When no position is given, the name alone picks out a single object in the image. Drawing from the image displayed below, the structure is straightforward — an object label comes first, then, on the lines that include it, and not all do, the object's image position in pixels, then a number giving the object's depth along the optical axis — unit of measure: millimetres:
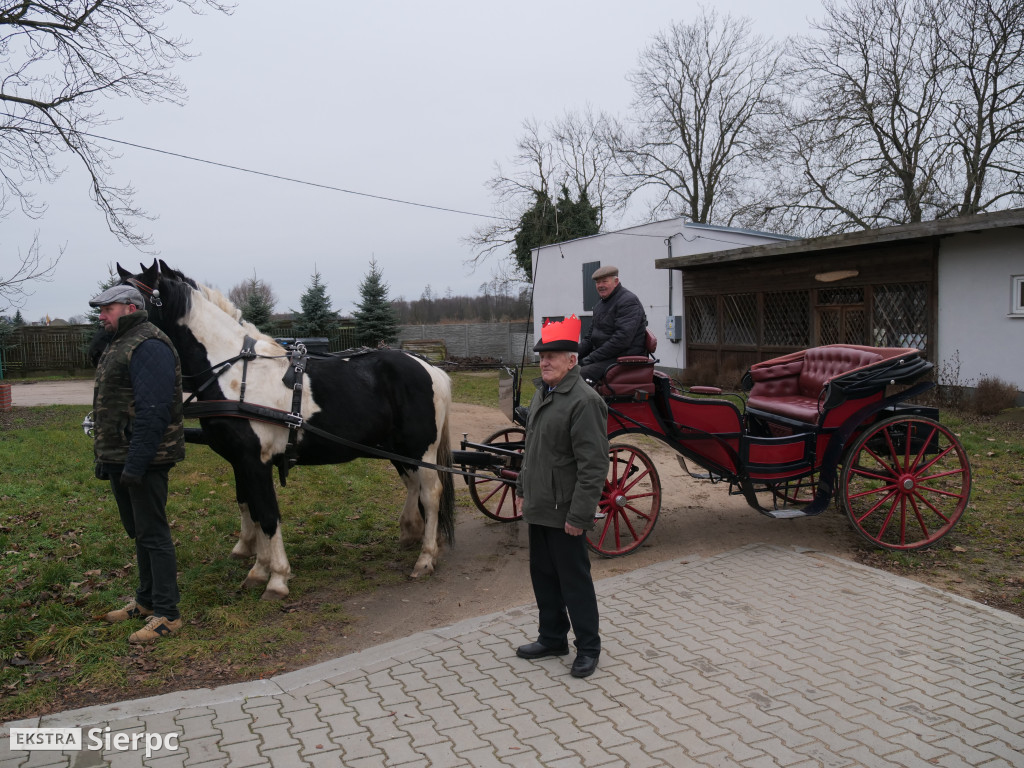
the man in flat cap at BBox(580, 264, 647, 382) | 5668
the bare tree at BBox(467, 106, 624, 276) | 36969
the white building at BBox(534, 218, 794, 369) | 19672
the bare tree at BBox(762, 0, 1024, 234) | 21734
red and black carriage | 5676
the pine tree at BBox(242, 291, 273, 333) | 24844
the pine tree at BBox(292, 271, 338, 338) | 27016
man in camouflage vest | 4098
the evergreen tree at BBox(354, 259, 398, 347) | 25734
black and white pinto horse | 4844
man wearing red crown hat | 3592
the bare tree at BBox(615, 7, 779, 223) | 32938
